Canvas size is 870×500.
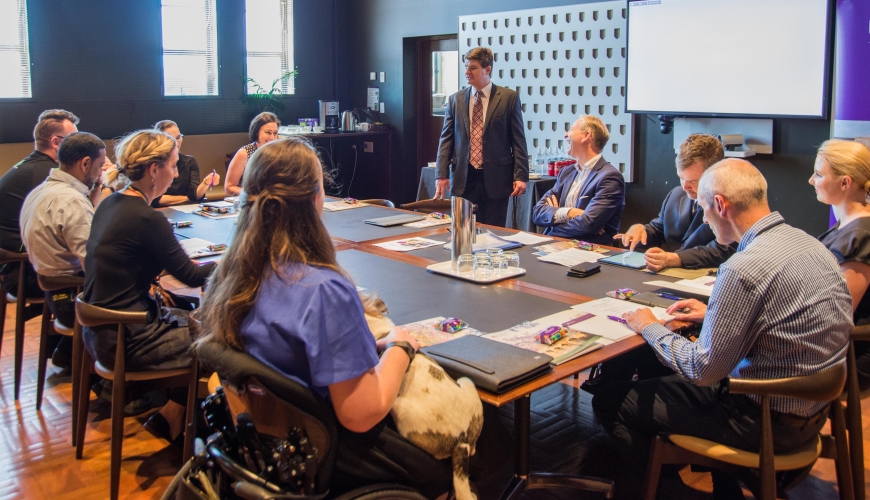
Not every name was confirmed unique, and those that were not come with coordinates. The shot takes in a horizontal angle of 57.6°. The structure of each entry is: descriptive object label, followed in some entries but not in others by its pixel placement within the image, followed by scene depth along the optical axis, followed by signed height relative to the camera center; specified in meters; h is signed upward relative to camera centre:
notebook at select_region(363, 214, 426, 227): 4.27 -0.39
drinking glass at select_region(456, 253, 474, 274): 3.04 -0.43
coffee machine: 8.62 +0.36
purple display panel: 4.69 +0.46
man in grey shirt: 3.38 -0.34
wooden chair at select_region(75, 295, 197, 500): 2.63 -0.81
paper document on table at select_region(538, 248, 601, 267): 3.26 -0.45
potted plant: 8.66 +0.56
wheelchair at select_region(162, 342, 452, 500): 1.66 -0.67
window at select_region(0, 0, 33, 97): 7.03 +0.88
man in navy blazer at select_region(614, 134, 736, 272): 3.12 -0.36
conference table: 2.33 -0.51
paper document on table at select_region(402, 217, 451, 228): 4.26 -0.40
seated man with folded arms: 4.07 -0.25
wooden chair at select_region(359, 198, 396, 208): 5.30 -0.36
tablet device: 3.17 -0.45
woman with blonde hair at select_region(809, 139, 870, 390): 2.48 -0.21
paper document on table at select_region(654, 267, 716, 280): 3.04 -0.48
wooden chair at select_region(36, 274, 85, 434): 3.23 -0.72
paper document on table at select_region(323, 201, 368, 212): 4.90 -0.36
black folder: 1.95 -0.54
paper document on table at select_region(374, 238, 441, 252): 3.62 -0.44
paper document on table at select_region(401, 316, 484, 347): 2.27 -0.54
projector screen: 5.24 +0.65
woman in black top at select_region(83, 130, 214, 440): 2.74 -0.38
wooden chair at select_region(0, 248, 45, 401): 3.61 -0.72
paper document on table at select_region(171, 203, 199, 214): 4.89 -0.37
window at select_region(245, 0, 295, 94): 8.66 +1.18
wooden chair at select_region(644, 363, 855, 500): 1.95 -0.82
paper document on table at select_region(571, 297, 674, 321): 2.51 -0.51
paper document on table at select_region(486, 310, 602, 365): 2.17 -0.54
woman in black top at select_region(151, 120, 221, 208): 5.56 -0.21
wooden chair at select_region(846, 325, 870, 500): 2.38 -0.85
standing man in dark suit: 5.32 +0.03
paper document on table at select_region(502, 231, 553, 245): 3.72 -0.42
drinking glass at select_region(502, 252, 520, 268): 3.11 -0.43
